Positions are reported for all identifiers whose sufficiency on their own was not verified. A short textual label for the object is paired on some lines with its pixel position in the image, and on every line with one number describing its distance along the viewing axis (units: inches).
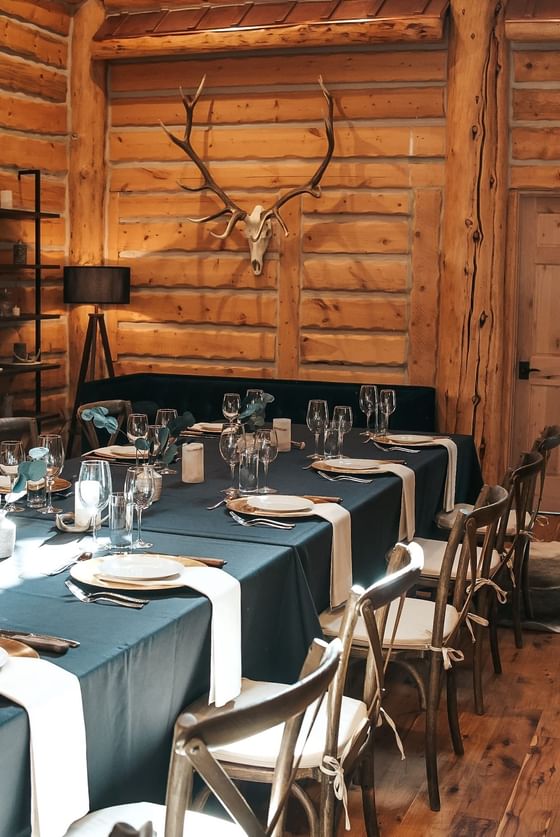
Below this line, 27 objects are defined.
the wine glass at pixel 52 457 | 127.6
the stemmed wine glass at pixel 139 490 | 111.0
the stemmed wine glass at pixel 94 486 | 110.2
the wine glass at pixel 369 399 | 198.5
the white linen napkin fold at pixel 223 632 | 95.6
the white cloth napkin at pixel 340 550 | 128.3
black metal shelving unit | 282.4
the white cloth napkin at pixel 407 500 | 161.0
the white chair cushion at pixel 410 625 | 128.3
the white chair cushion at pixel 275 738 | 95.0
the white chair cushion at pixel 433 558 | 159.4
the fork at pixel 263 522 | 124.3
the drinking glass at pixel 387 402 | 199.0
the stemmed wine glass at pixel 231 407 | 186.8
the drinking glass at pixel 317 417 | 176.7
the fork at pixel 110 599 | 91.6
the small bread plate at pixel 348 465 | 160.7
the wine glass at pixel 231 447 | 139.8
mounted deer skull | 290.5
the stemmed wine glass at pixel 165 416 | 168.1
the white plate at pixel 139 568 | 96.7
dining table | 78.5
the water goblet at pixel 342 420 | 174.2
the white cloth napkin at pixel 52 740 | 69.9
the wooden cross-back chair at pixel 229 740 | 57.2
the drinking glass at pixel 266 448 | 141.2
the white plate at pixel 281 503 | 130.3
